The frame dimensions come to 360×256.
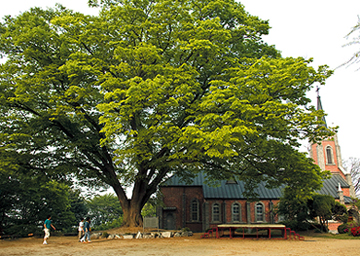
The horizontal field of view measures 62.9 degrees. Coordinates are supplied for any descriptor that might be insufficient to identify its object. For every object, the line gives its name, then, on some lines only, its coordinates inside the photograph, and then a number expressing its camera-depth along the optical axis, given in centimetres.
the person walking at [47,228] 1647
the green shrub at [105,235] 1900
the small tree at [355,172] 5353
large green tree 1457
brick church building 3756
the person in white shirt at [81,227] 1749
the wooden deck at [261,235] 1818
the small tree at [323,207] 2502
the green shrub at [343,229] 2326
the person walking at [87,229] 1686
